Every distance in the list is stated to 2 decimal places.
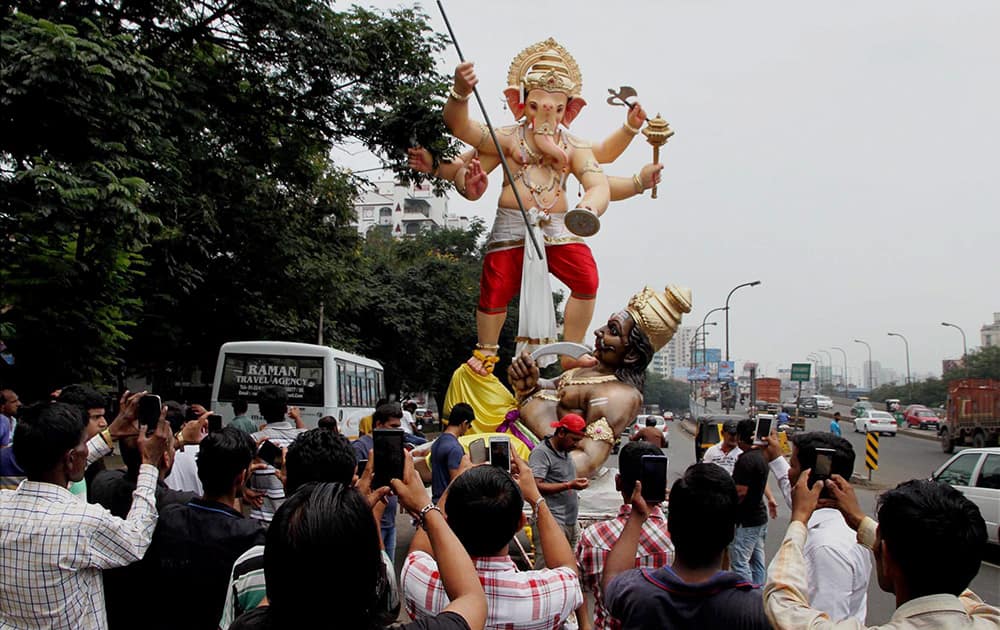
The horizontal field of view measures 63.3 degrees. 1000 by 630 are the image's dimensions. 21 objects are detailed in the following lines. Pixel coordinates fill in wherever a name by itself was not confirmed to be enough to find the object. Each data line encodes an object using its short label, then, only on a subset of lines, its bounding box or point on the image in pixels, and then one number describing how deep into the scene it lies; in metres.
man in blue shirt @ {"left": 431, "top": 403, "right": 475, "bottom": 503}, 5.66
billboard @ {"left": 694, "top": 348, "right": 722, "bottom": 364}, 60.46
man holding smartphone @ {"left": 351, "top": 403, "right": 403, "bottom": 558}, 5.74
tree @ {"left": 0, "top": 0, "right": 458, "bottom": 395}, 8.48
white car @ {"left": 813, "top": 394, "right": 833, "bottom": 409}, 61.16
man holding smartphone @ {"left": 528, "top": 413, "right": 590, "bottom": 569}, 5.02
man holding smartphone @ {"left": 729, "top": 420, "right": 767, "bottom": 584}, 5.50
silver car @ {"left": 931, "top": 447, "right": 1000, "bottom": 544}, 8.77
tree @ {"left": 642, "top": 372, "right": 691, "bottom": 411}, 88.92
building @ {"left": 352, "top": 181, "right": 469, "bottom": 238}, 76.50
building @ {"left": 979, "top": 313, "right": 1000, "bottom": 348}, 86.86
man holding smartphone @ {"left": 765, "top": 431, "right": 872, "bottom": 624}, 2.87
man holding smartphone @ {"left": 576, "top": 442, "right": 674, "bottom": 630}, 3.07
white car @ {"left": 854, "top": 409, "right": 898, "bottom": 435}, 33.19
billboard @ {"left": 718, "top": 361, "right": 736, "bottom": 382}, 37.36
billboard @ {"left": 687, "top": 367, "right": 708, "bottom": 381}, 46.16
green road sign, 35.09
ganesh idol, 9.56
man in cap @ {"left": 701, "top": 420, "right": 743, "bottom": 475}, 6.57
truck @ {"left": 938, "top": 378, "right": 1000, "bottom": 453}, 22.53
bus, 14.24
